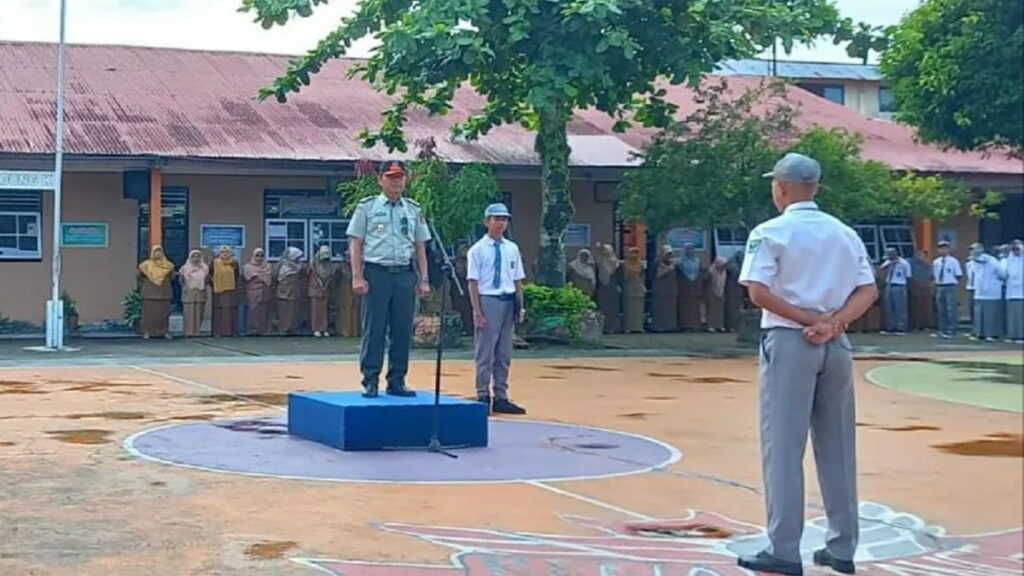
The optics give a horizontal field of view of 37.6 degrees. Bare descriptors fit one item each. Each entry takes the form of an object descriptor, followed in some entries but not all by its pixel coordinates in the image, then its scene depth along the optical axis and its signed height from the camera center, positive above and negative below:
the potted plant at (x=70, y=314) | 23.51 -0.59
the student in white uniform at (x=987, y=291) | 21.34 -0.08
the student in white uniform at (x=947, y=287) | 25.36 -0.03
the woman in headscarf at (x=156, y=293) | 23.28 -0.23
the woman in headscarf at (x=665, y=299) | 26.30 -0.28
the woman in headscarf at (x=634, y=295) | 25.97 -0.21
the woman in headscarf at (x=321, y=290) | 24.22 -0.17
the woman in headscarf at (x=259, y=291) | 24.09 -0.19
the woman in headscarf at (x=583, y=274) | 25.03 +0.13
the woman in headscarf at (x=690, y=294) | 26.47 -0.19
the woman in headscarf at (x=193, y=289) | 23.70 -0.17
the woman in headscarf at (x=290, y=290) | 24.16 -0.17
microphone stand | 9.85 -0.81
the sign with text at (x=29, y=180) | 20.61 +1.34
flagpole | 20.31 +0.54
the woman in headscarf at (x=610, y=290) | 25.69 -0.13
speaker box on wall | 24.08 +1.51
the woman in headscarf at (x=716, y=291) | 26.53 -0.14
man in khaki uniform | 10.38 +0.10
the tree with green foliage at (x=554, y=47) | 19.14 +3.08
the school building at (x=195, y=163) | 23.56 +1.85
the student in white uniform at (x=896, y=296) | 26.69 -0.20
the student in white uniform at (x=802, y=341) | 5.70 -0.22
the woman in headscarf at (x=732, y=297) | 26.73 -0.24
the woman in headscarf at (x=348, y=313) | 24.25 -0.53
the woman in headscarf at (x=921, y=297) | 27.33 -0.21
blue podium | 10.03 -0.96
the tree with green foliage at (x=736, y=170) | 21.50 +1.66
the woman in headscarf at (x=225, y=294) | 23.92 -0.24
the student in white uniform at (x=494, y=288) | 12.30 -0.06
